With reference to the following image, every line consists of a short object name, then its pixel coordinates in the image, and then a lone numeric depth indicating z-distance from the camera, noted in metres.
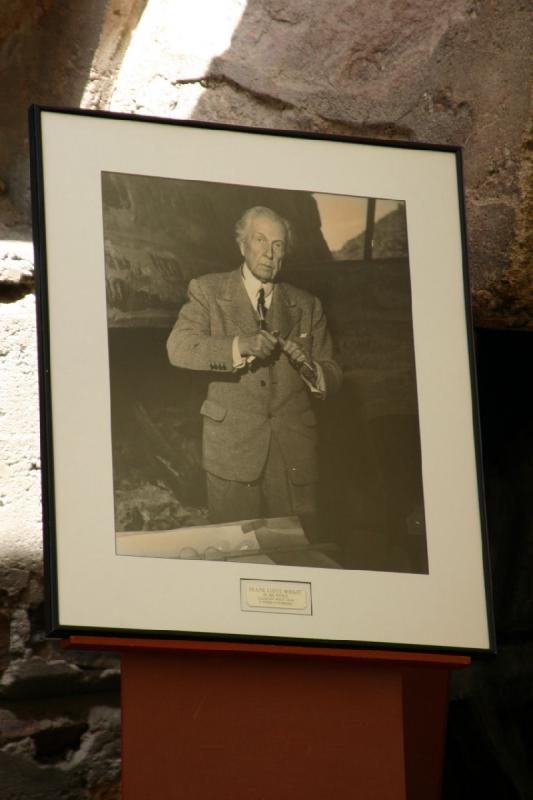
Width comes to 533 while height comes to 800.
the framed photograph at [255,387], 3.84
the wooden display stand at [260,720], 3.78
